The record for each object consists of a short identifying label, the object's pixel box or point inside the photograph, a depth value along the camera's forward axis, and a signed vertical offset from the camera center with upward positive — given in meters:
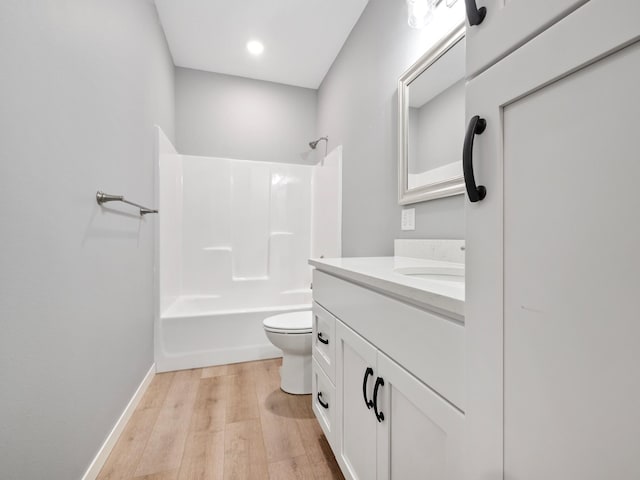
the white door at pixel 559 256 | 0.29 -0.02
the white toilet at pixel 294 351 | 1.74 -0.68
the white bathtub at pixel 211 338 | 2.12 -0.74
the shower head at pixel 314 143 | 2.83 +0.99
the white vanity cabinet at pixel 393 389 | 0.55 -0.36
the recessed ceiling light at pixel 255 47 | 2.39 +1.62
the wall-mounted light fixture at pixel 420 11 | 1.31 +1.06
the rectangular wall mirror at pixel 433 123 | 1.20 +0.55
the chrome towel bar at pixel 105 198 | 1.21 +0.18
